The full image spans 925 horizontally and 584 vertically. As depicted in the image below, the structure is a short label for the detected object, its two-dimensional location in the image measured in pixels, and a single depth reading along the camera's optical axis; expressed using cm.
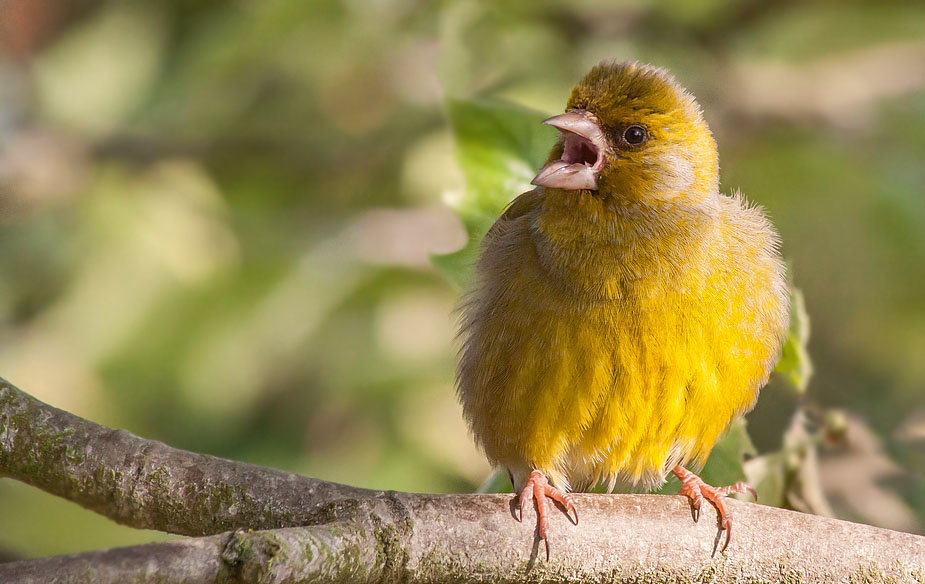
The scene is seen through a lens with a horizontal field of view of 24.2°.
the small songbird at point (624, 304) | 557
